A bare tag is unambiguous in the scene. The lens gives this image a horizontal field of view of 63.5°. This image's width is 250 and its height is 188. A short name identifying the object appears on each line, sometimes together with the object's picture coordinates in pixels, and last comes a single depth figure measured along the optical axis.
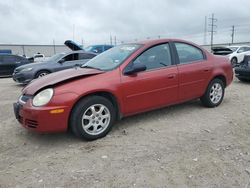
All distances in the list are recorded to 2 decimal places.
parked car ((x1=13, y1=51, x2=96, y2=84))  7.44
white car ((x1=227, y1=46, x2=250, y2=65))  13.76
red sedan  2.85
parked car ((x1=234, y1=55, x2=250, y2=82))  6.86
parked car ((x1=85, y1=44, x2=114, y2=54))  13.12
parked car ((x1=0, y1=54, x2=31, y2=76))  10.64
